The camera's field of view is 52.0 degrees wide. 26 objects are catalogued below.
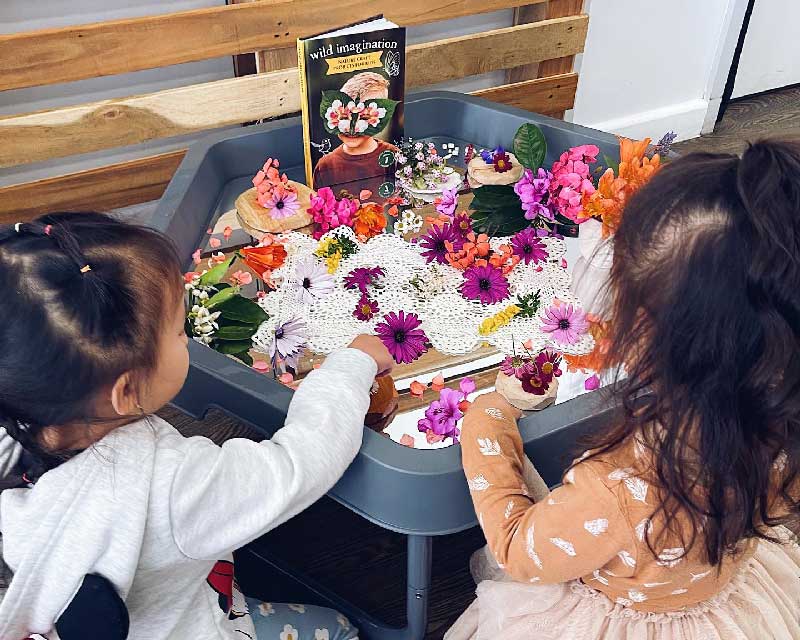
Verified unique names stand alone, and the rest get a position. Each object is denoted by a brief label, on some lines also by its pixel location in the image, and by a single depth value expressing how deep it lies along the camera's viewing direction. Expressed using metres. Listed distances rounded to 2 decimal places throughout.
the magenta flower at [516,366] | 0.96
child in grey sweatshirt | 0.62
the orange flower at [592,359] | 0.97
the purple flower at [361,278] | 1.11
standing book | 1.18
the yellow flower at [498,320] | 1.05
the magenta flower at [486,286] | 1.10
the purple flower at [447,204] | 1.23
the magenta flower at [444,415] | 0.91
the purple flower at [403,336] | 1.01
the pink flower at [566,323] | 1.04
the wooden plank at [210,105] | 1.34
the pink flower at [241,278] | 1.08
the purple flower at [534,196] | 1.22
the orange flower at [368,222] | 1.20
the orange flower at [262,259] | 1.10
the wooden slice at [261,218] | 1.19
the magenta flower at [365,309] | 1.07
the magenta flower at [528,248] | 1.17
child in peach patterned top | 0.59
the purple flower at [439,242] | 1.17
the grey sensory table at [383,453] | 0.79
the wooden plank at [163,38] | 1.27
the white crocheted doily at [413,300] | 1.03
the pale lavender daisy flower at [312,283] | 1.09
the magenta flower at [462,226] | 1.19
